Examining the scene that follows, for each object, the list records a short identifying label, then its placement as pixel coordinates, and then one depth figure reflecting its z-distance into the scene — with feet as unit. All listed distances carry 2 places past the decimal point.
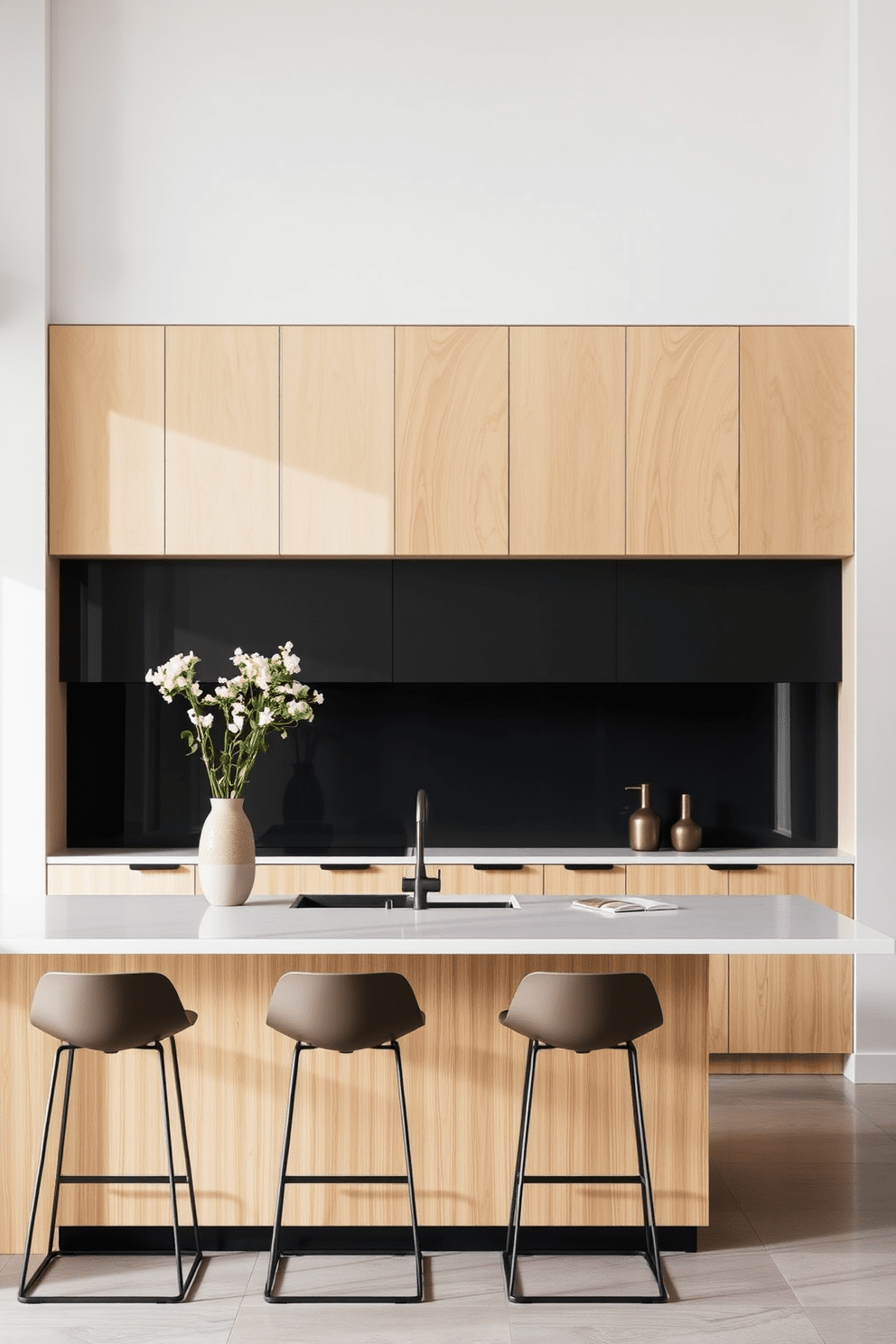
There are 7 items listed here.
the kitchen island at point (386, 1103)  10.36
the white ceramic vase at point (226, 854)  11.07
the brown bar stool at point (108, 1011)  9.25
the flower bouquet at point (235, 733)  11.08
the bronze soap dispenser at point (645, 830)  16.56
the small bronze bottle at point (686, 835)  16.55
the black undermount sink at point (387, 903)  11.46
